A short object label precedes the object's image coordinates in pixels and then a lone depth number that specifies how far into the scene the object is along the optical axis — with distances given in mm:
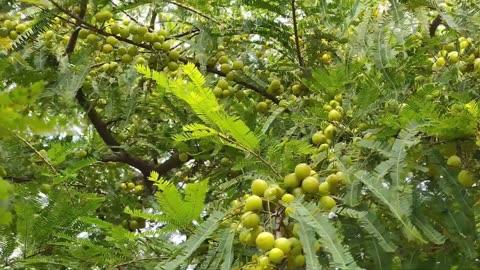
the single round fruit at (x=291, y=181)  1988
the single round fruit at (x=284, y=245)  1774
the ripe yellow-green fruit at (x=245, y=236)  1893
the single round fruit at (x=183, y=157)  3917
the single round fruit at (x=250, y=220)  1877
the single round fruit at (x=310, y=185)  1958
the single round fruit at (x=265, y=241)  1789
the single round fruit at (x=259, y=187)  1934
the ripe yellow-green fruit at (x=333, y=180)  1978
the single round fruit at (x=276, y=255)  1745
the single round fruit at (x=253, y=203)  1885
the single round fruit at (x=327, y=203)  1898
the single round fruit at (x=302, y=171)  1991
